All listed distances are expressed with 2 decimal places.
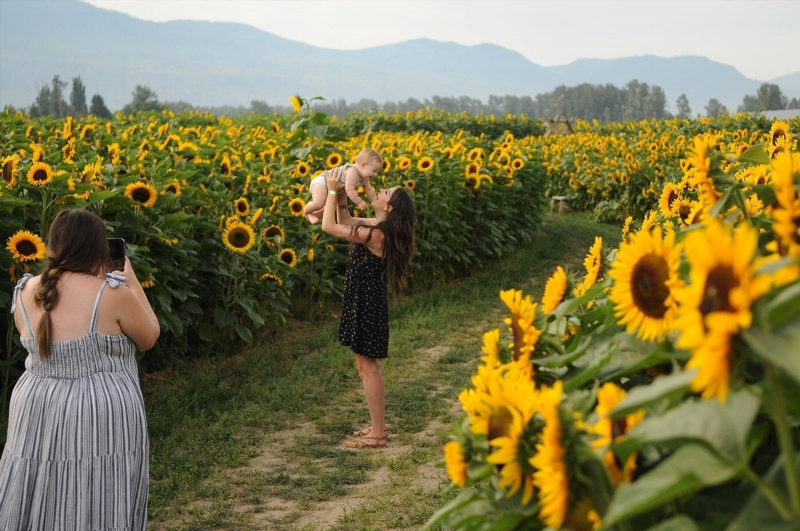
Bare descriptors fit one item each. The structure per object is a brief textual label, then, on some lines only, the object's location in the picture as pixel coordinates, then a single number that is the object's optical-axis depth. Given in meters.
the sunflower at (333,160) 9.14
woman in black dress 5.73
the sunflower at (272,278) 7.45
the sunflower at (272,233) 7.69
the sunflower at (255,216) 7.02
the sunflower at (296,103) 9.72
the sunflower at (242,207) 7.12
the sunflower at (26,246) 4.54
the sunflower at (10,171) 5.16
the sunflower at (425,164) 9.62
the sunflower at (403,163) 9.56
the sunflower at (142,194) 5.84
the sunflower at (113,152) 6.60
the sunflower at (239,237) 6.81
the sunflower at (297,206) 8.12
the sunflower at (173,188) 6.35
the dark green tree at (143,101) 43.25
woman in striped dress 3.43
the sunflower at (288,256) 7.78
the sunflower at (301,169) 8.81
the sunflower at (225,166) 7.89
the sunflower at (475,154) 10.73
